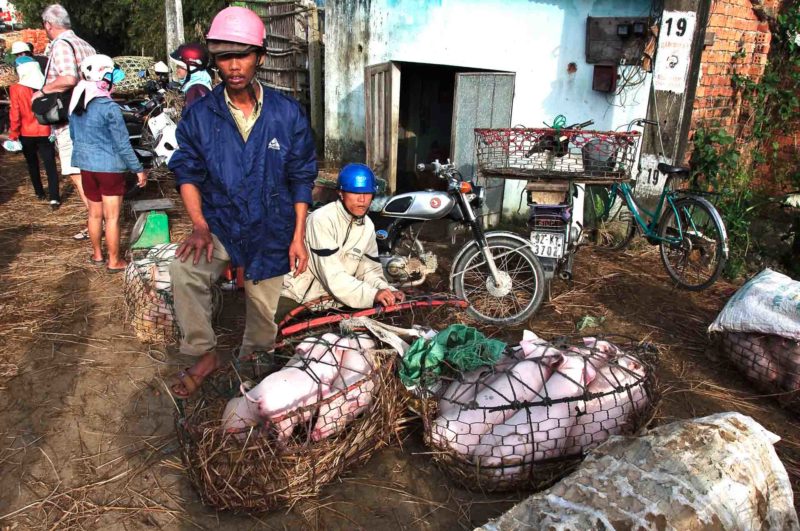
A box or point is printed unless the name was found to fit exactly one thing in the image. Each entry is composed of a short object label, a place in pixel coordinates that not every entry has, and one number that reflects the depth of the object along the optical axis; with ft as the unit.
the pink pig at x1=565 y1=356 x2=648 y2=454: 8.99
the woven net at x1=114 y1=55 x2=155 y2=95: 39.14
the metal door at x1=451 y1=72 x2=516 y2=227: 20.25
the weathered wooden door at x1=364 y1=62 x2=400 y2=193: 24.30
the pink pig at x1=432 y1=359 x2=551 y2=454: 8.96
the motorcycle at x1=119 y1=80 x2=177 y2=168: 23.11
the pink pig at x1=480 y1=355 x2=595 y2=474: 8.65
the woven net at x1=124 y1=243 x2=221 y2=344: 13.48
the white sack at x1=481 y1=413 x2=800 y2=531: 6.72
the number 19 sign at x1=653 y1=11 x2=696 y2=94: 17.99
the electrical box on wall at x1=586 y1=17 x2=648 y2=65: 18.56
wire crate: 15.15
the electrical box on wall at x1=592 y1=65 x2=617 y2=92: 19.07
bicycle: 15.80
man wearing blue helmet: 11.85
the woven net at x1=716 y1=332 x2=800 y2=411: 11.31
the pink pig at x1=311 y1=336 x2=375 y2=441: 8.74
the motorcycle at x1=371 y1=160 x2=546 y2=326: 14.23
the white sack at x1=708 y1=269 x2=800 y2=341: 11.29
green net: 9.54
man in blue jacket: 8.87
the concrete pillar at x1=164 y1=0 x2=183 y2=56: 36.52
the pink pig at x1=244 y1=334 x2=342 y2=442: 8.53
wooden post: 32.86
